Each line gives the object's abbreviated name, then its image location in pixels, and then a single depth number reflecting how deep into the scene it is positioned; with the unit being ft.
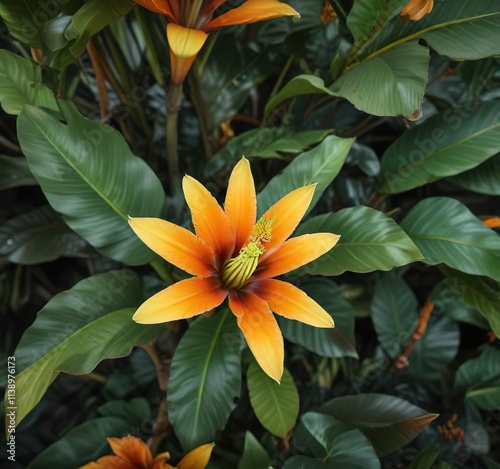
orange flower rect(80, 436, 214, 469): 2.85
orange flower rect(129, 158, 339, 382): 2.40
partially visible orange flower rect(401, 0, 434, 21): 2.84
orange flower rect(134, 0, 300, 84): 2.62
